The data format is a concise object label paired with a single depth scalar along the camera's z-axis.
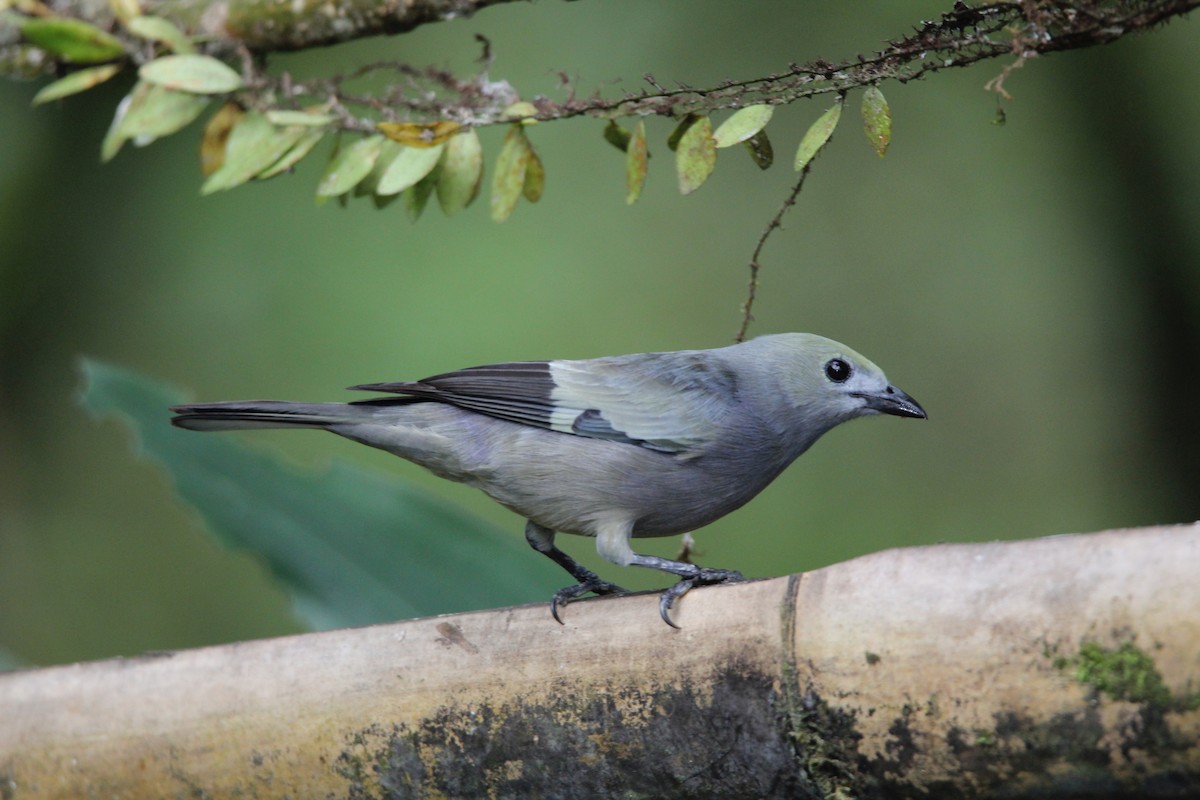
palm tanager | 5.08
